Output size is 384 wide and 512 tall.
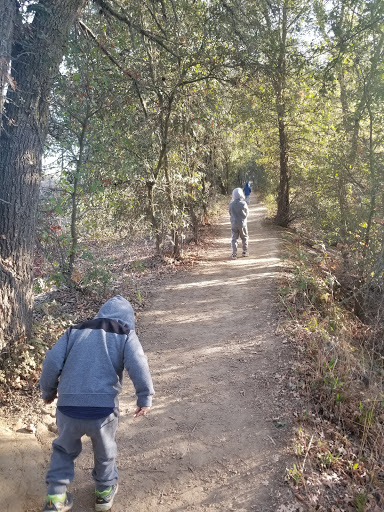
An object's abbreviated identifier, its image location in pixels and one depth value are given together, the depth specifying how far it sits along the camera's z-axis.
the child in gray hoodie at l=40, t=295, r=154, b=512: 2.64
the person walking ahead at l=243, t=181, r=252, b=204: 24.08
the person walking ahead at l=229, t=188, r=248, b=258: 10.24
